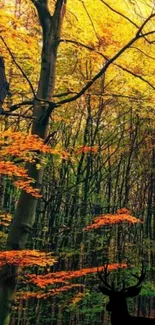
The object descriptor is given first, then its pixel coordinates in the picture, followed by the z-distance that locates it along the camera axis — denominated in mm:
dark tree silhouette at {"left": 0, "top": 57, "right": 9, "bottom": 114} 5637
